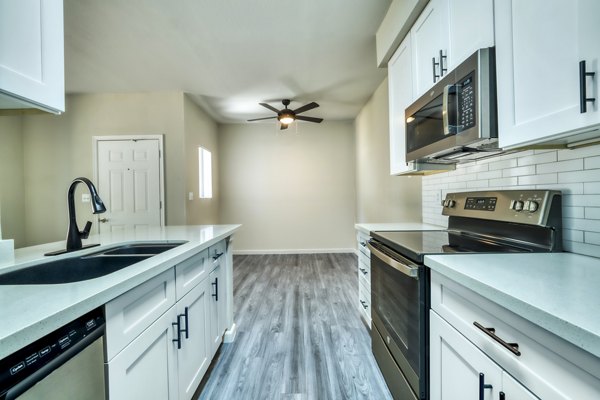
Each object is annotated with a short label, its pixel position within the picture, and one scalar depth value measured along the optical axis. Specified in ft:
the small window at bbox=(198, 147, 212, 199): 14.37
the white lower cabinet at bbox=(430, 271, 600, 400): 1.71
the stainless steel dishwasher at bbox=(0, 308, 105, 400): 1.60
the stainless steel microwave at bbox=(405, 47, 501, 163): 3.51
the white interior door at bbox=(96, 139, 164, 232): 12.14
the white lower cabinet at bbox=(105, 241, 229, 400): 2.62
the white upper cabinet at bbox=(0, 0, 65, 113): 2.72
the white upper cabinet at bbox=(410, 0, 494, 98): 3.66
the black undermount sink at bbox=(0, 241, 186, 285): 3.35
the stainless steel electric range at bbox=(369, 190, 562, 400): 3.52
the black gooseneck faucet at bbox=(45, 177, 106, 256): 4.18
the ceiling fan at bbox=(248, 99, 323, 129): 11.91
